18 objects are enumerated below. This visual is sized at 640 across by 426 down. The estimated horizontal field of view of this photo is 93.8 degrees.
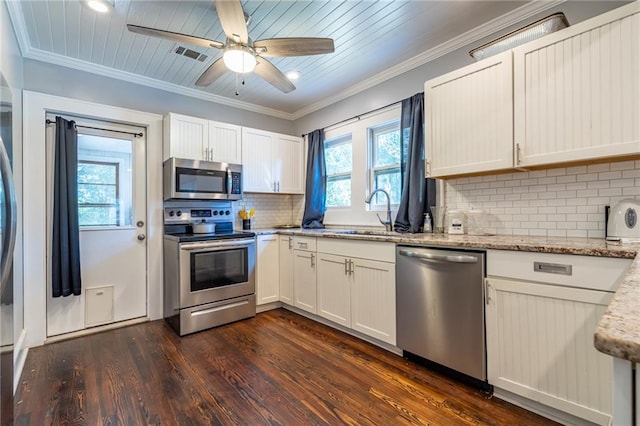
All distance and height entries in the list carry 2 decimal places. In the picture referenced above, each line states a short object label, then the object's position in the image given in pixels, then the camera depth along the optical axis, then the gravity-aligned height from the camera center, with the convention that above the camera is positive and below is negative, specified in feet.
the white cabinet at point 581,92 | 5.25 +2.28
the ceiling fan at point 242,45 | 5.82 +3.75
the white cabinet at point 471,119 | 6.67 +2.24
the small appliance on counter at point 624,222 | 5.57 -0.23
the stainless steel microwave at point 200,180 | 9.92 +1.18
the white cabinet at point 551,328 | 4.75 -2.09
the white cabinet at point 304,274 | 10.04 -2.12
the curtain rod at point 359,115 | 10.26 +3.70
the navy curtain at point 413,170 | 8.96 +1.26
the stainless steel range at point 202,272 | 9.26 -1.93
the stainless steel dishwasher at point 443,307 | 6.05 -2.10
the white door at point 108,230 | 9.26 -0.50
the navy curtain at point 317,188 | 12.85 +1.07
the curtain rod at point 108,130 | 8.85 +2.79
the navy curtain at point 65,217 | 8.58 -0.07
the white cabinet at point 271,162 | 12.05 +2.19
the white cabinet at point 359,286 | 7.74 -2.11
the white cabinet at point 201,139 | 10.25 +2.69
